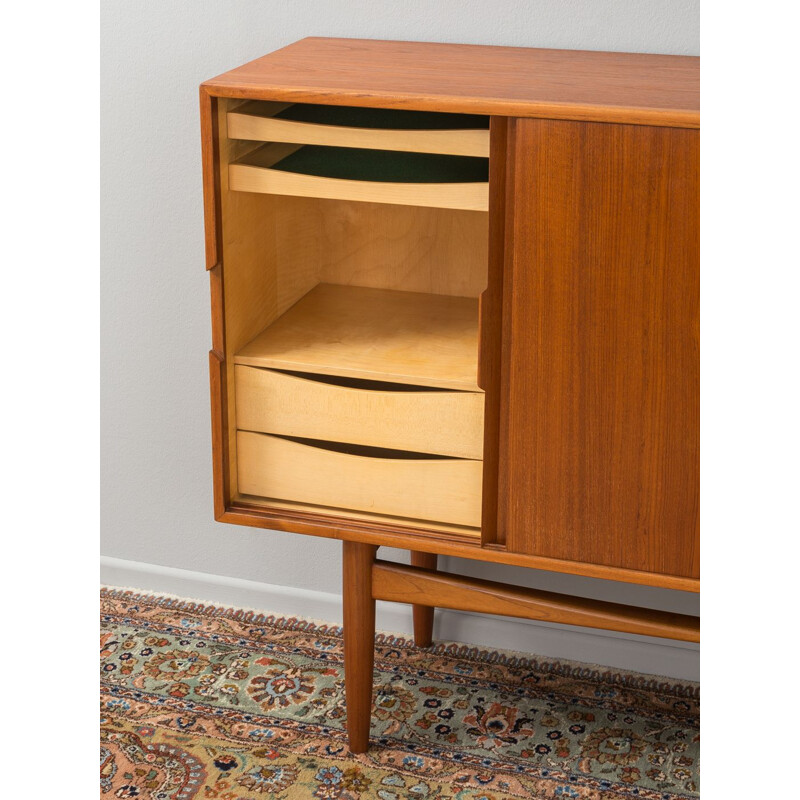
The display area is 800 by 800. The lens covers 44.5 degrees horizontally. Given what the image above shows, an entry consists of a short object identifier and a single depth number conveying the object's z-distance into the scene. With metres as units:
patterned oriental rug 1.51
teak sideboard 1.13
